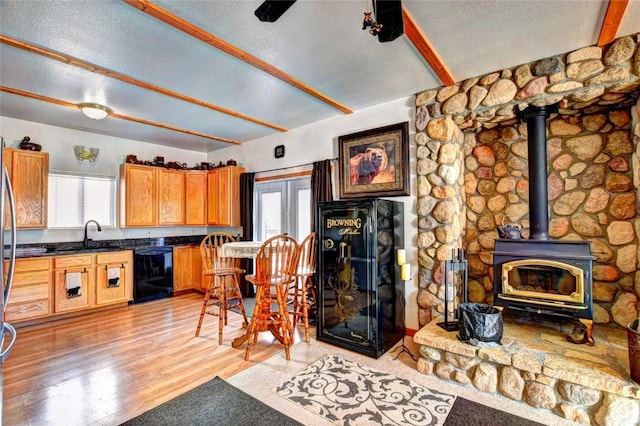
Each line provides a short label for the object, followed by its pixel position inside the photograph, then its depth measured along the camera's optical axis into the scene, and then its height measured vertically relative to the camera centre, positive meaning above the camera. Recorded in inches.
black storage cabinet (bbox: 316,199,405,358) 115.3 -22.8
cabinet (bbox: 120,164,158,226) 194.2 +17.8
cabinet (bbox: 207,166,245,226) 209.3 +17.9
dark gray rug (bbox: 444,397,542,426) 78.1 -53.1
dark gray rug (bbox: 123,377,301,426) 78.8 -52.1
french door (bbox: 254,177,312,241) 182.4 +7.5
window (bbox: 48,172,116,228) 178.7 +14.5
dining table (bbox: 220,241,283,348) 124.3 -13.4
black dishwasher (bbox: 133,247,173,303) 189.2 -33.0
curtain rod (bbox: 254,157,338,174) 160.0 +31.7
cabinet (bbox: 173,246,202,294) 210.4 -33.0
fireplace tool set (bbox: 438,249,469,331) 110.5 -27.9
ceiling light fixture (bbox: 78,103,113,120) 134.1 +50.4
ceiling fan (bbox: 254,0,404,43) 57.0 +39.7
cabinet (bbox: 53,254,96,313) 158.2 -31.9
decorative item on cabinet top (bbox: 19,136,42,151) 159.5 +41.9
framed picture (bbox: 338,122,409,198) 136.3 +26.8
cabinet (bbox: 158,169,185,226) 208.1 +17.5
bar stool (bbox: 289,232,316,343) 129.8 -22.3
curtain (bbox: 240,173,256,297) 203.0 +3.7
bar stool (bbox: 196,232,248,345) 132.6 -22.7
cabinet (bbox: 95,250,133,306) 172.9 -32.0
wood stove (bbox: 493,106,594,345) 96.5 -16.8
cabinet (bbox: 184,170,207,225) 221.1 +17.8
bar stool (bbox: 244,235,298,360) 116.6 -24.1
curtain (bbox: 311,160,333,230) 158.9 +19.6
